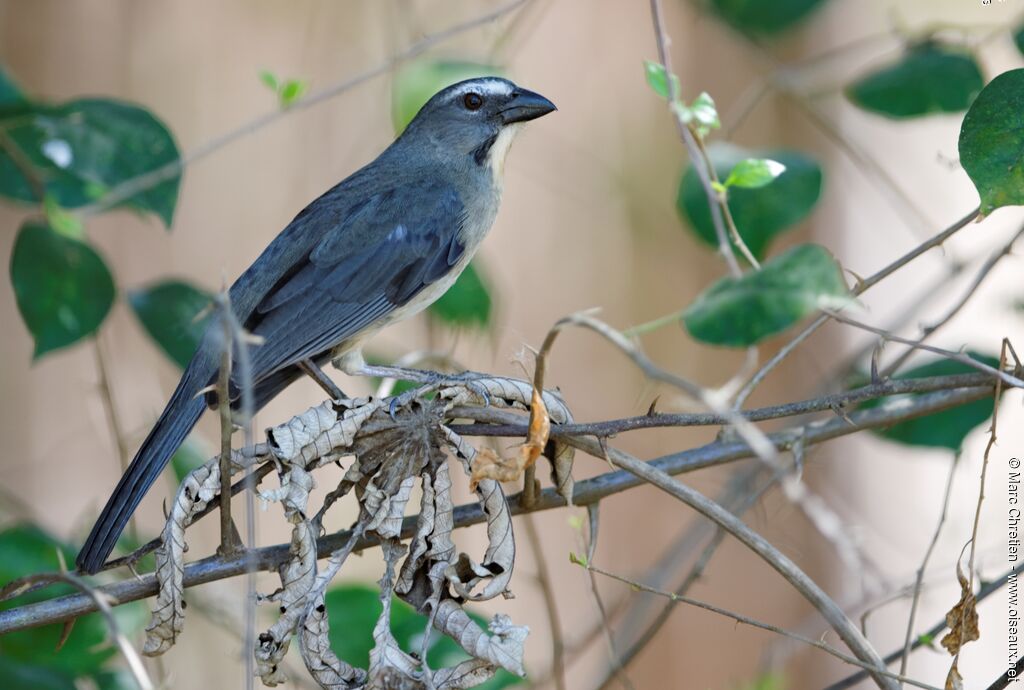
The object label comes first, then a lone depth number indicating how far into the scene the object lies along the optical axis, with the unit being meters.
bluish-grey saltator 6.17
